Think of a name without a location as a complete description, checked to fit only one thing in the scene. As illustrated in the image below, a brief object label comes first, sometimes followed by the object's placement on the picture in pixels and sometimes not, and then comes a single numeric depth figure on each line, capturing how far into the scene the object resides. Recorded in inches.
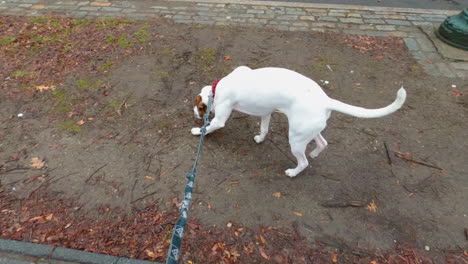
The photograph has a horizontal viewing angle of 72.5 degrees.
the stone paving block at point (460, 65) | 223.4
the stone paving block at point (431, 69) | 219.3
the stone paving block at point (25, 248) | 118.4
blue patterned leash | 80.4
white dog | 117.9
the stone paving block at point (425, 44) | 243.8
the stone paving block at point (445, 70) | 217.6
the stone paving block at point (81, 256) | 116.7
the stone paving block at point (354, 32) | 261.6
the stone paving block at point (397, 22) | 276.2
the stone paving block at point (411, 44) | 245.4
